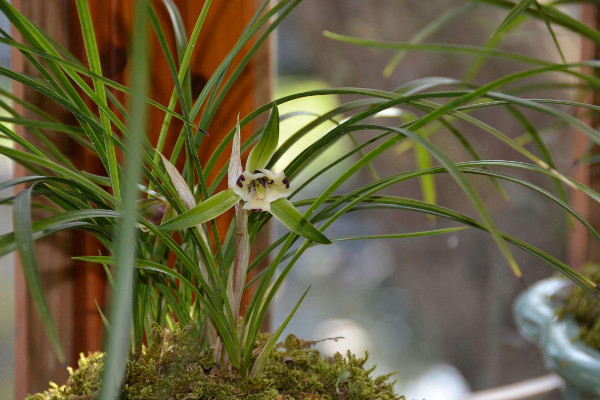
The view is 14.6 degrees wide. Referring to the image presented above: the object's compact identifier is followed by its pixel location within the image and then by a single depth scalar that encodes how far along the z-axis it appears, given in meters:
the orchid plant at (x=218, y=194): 0.75
